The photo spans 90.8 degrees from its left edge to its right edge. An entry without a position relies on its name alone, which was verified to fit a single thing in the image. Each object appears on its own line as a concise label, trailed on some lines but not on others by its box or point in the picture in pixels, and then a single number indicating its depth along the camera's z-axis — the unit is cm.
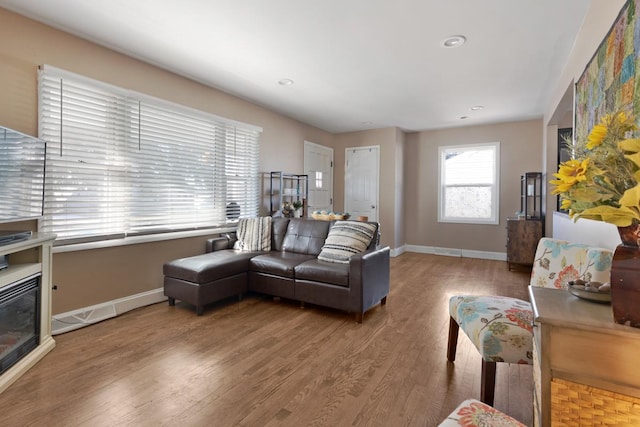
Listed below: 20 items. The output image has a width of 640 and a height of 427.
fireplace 193
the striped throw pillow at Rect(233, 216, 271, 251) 393
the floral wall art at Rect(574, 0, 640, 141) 141
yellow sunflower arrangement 84
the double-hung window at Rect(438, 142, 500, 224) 592
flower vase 82
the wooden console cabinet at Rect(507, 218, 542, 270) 477
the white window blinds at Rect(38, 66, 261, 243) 270
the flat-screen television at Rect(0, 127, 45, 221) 203
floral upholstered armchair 150
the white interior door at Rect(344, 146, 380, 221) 636
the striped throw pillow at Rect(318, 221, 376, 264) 325
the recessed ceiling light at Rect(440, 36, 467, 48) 279
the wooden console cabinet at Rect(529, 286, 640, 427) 79
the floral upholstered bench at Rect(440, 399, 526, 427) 91
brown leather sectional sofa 295
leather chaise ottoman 303
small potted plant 502
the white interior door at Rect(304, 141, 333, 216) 600
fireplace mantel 196
